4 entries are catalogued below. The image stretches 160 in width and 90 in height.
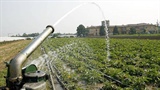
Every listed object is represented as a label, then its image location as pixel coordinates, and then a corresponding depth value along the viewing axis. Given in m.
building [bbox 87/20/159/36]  89.62
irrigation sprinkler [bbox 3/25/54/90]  3.40
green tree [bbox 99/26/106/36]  72.01
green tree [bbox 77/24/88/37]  60.93
